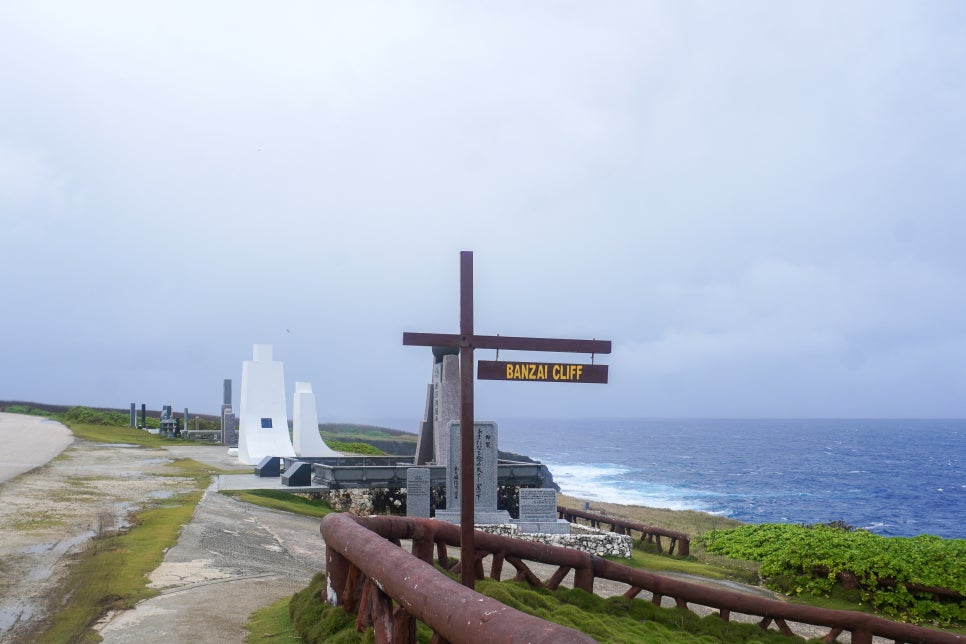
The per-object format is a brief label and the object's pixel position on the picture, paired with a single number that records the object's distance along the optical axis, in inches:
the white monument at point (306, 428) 1213.1
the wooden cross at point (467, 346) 229.5
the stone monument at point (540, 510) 597.0
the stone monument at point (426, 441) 804.0
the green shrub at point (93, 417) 1623.5
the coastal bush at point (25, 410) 1902.1
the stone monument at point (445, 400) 764.0
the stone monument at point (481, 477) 591.5
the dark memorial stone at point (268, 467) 820.0
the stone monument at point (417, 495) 619.8
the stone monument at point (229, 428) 1359.5
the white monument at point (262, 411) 1050.7
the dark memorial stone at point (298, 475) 741.3
